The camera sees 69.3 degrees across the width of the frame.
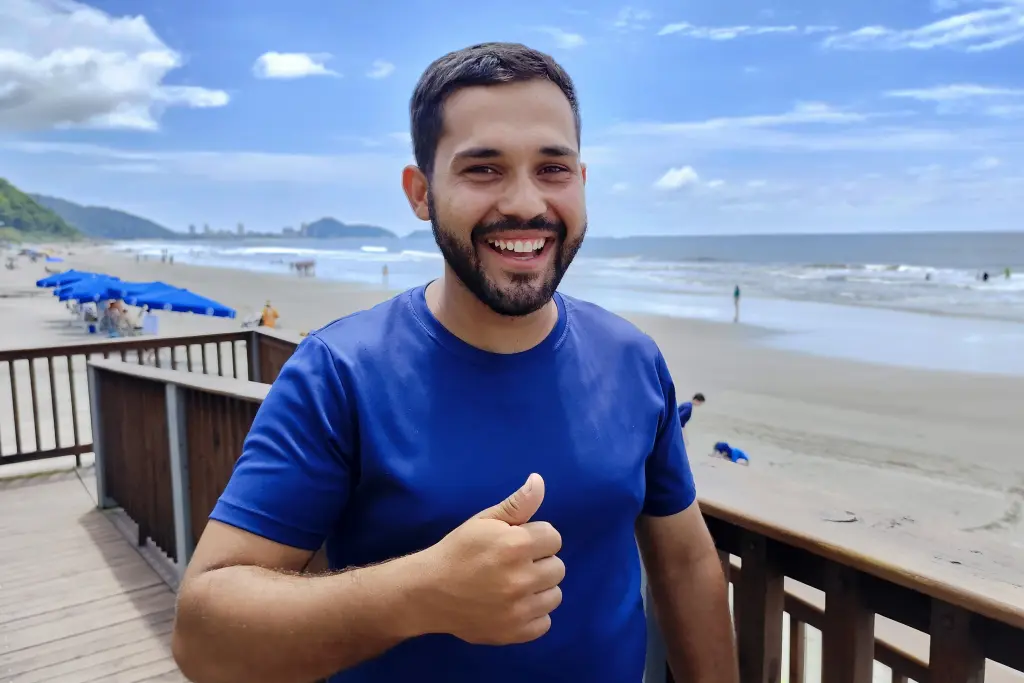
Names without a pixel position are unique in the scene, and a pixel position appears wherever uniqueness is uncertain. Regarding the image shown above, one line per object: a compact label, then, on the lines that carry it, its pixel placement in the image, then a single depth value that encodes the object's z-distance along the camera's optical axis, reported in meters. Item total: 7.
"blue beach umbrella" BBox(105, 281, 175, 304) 17.08
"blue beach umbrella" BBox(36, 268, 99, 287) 22.00
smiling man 0.97
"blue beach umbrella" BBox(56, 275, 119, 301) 17.33
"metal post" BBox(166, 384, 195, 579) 3.13
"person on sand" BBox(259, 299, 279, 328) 15.53
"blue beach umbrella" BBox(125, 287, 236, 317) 16.06
